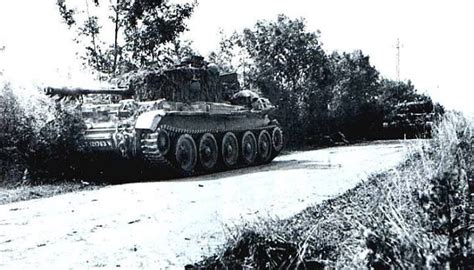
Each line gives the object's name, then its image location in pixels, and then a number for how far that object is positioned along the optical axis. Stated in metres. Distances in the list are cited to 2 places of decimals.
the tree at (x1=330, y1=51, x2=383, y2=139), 32.53
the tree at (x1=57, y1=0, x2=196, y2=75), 22.16
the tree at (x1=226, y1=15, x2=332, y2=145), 29.69
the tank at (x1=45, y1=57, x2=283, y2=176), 13.51
